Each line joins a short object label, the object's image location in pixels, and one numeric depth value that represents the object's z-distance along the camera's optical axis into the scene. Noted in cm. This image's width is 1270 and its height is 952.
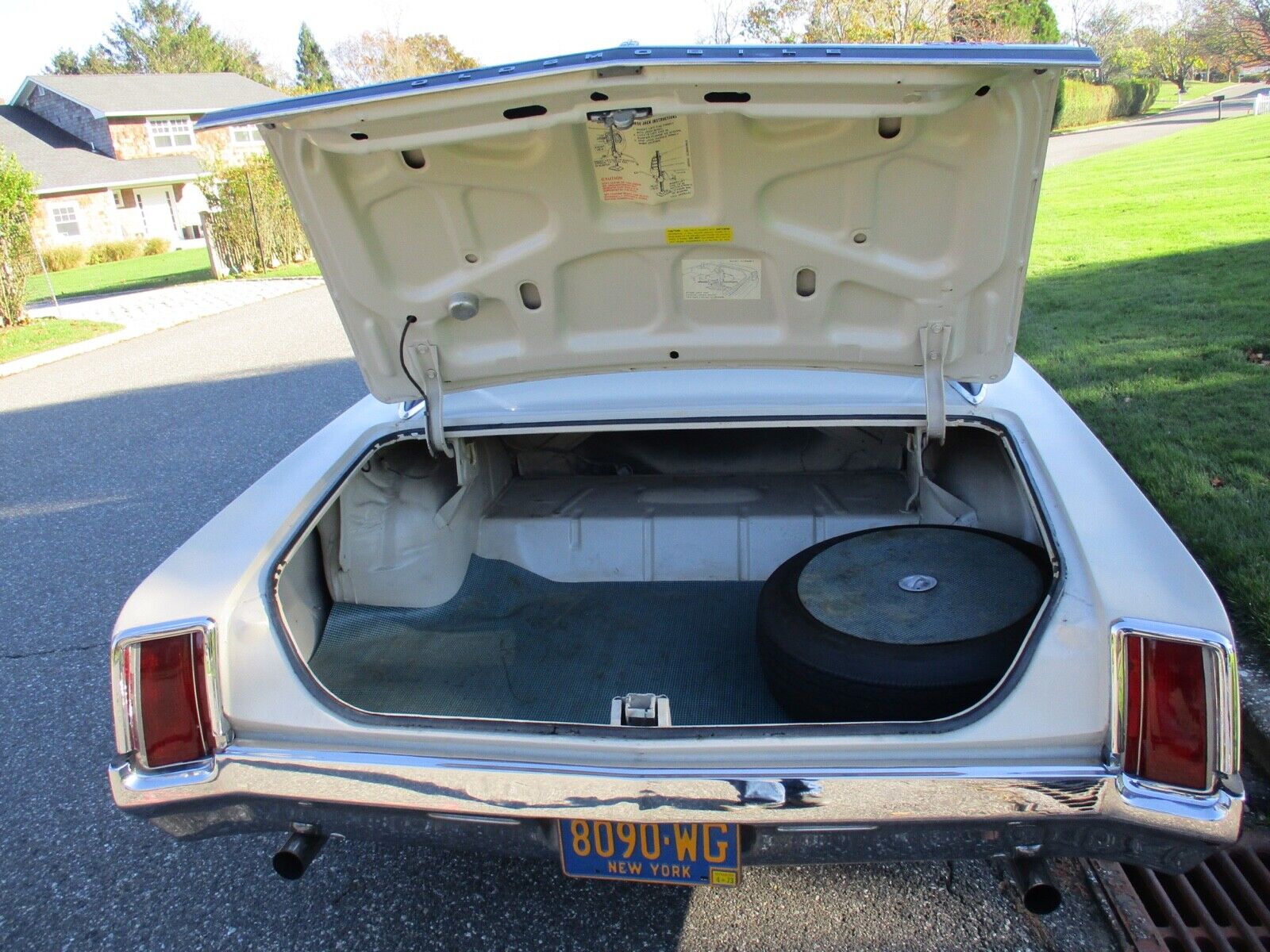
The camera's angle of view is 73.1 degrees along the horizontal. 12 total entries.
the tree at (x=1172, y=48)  5269
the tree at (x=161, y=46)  5069
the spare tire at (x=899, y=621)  170
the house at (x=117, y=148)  2875
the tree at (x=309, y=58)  5416
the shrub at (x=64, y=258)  2570
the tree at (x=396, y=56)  4003
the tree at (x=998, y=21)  2014
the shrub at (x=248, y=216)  1611
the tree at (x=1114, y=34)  4968
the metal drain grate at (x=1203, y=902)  181
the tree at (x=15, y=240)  1141
